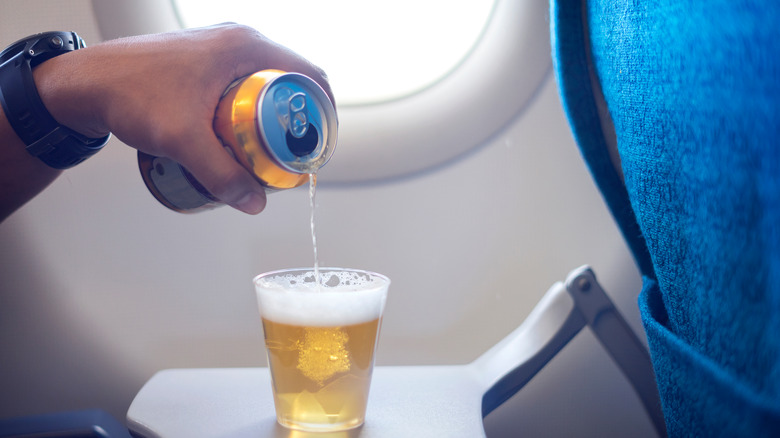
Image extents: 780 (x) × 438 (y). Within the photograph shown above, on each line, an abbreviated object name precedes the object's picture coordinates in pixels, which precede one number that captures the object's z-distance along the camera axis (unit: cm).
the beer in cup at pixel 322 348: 56
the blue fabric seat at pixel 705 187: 30
